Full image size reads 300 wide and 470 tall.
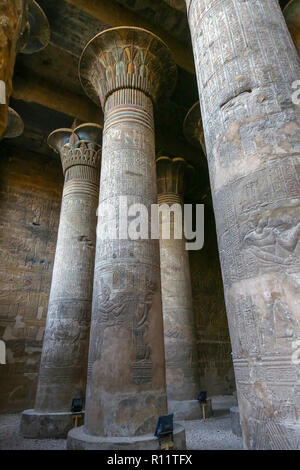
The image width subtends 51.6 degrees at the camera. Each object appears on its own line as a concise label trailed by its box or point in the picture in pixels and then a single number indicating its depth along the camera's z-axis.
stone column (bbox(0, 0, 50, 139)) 2.25
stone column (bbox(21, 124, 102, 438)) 5.83
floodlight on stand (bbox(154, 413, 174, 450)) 3.22
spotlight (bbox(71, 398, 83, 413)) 5.19
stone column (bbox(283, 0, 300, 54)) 4.91
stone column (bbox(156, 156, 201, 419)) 6.98
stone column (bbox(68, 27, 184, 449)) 3.45
